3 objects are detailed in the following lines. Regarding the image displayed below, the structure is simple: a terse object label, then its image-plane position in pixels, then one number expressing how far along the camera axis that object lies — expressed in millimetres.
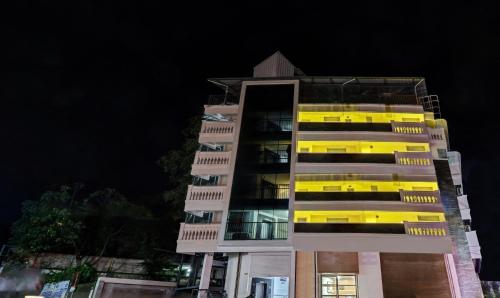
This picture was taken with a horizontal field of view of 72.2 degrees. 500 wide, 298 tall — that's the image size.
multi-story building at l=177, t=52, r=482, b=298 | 20875
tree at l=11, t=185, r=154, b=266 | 26594
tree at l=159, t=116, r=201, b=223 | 29297
